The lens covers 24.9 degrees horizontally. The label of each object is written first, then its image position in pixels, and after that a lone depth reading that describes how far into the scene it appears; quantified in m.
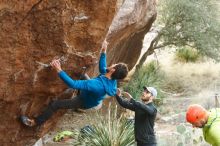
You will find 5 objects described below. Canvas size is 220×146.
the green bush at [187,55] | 25.97
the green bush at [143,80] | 18.39
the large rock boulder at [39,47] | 7.09
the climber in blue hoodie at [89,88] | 7.59
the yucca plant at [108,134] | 11.84
